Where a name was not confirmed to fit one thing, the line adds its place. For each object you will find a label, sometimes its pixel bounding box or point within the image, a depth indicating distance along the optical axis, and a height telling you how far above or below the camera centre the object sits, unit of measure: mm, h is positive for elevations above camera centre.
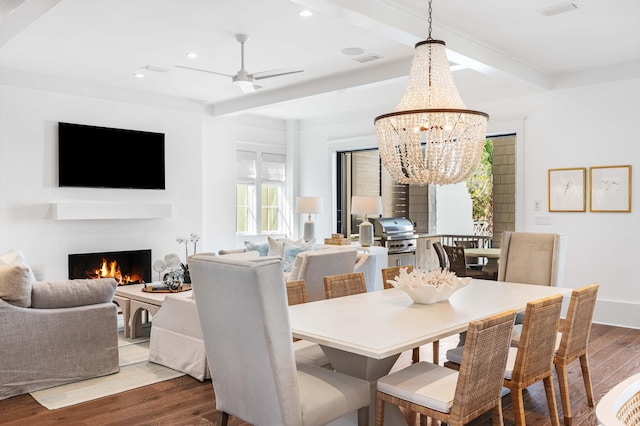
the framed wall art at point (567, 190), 5848 +201
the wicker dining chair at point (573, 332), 2905 -713
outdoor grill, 8336 -426
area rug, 3414 -1225
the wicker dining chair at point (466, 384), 2125 -785
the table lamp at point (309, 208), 7586 -1
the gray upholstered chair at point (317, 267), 4328 -498
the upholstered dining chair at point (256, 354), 2088 -607
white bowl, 3047 -490
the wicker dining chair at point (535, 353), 2518 -721
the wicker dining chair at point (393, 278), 3930 -548
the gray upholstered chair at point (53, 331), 3418 -840
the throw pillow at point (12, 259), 4164 -406
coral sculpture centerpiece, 3055 -448
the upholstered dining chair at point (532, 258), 4207 -412
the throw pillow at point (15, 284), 3377 -485
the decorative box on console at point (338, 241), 6871 -429
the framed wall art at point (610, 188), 5559 +204
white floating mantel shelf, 6117 -32
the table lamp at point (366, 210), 6930 -28
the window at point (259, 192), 8359 +257
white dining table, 2295 -568
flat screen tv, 6250 +630
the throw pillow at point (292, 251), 5914 -485
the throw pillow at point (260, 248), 6562 -495
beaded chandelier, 2996 +458
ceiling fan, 4758 +1203
